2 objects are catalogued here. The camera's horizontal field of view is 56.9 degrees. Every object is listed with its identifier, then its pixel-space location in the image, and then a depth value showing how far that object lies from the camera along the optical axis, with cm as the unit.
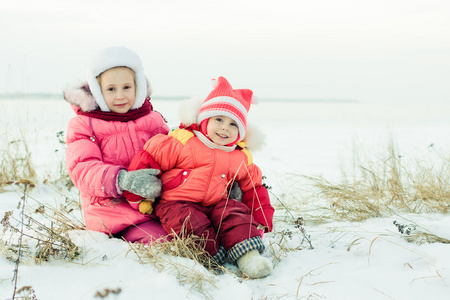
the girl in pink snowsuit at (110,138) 278
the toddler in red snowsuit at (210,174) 268
